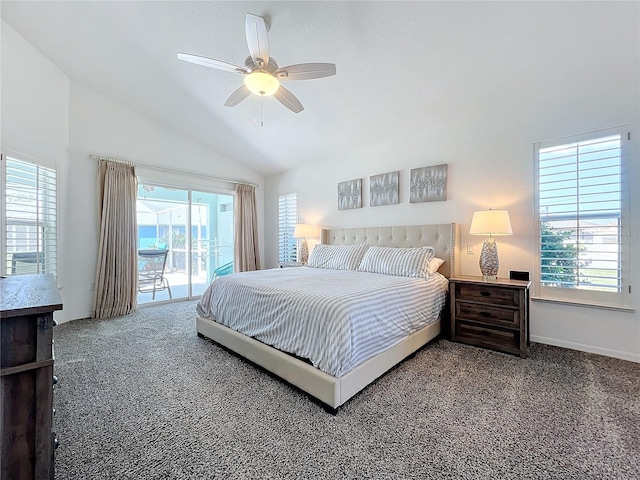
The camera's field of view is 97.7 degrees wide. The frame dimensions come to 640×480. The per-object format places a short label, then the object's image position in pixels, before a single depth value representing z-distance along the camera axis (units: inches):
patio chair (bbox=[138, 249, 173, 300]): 180.1
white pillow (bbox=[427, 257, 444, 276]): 125.4
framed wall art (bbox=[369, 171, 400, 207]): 161.0
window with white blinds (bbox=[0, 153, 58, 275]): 113.9
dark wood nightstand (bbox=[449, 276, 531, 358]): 105.3
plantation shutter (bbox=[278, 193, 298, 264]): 221.6
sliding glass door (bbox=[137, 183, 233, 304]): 183.8
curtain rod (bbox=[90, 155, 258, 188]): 159.0
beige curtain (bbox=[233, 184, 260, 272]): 221.9
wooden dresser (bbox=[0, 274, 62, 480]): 37.1
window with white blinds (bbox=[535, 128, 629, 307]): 102.4
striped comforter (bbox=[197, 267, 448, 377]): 75.2
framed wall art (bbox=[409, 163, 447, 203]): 142.9
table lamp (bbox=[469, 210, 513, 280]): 112.3
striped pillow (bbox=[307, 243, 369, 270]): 153.2
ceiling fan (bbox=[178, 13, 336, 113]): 84.3
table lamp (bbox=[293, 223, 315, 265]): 192.5
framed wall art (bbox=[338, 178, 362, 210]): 178.2
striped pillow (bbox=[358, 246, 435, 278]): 123.9
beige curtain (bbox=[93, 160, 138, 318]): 157.3
